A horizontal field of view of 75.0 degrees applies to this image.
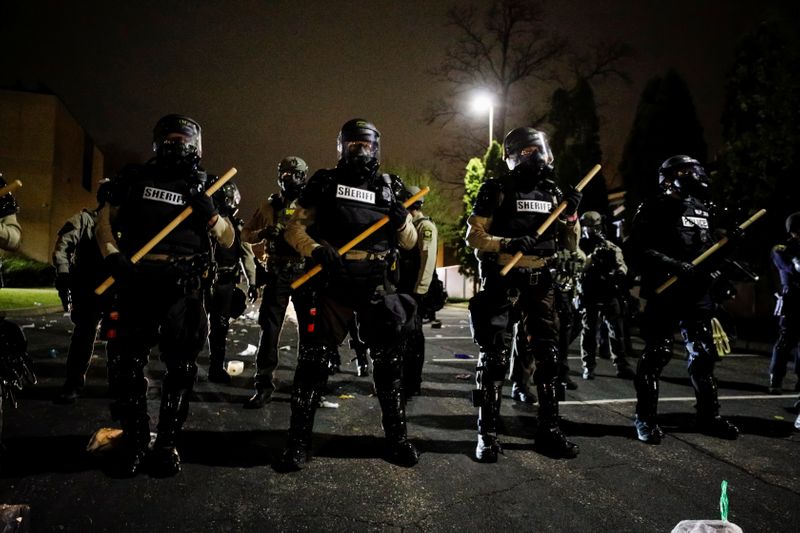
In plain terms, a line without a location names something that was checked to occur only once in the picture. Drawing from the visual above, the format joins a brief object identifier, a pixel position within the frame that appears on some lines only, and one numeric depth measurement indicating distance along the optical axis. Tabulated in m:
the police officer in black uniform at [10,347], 3.04
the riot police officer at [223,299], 6.08
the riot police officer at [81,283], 4.98
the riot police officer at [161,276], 3.38
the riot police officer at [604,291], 7.31
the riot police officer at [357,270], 3.67
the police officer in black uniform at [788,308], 6.35
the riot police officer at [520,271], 3.95
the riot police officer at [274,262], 5.21
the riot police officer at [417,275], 5.26
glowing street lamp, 26.47
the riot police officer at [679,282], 4.43
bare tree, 27.30
